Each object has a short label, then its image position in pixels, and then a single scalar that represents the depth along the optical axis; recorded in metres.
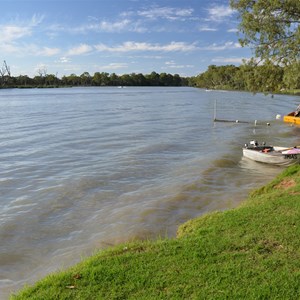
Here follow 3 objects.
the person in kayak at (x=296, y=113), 42.61
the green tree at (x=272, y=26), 18.89
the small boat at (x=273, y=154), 18.64
